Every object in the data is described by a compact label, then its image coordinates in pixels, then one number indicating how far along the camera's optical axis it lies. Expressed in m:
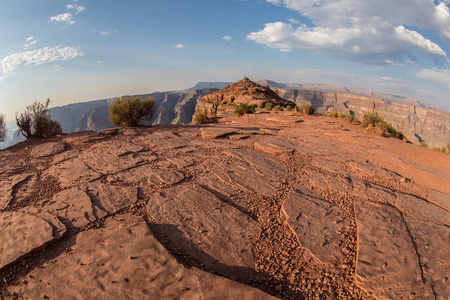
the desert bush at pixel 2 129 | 6.44
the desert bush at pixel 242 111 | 12.22
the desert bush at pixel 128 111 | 7.70
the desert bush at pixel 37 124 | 6.36
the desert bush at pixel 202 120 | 9.23
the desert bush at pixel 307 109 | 12.01
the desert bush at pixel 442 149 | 6.81
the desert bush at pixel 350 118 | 9.88
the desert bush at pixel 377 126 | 7.38
